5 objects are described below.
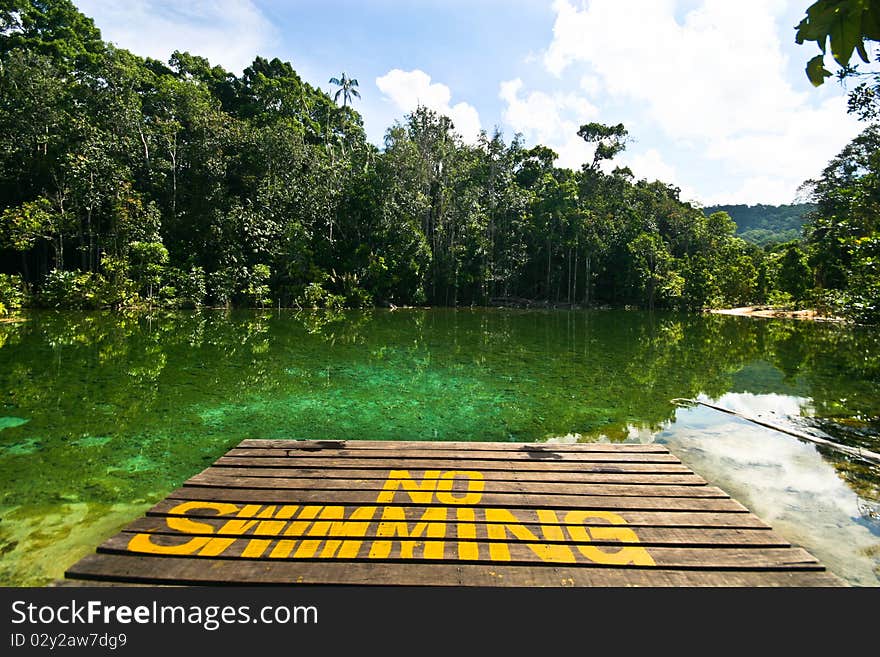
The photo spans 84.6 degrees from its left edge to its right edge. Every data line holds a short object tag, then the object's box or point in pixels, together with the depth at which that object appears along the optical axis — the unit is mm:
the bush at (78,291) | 17000
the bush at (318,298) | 22188
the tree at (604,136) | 29812
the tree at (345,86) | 29078
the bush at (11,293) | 15672
